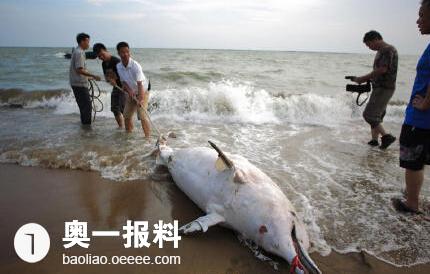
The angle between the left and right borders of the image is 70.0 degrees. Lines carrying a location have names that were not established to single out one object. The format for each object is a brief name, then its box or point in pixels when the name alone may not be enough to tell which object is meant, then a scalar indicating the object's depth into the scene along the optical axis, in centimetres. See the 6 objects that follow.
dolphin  255
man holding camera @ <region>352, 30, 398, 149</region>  550
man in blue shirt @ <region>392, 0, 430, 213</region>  300
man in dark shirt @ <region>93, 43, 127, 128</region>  639
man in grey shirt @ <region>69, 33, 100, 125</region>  626
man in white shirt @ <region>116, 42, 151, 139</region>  566
